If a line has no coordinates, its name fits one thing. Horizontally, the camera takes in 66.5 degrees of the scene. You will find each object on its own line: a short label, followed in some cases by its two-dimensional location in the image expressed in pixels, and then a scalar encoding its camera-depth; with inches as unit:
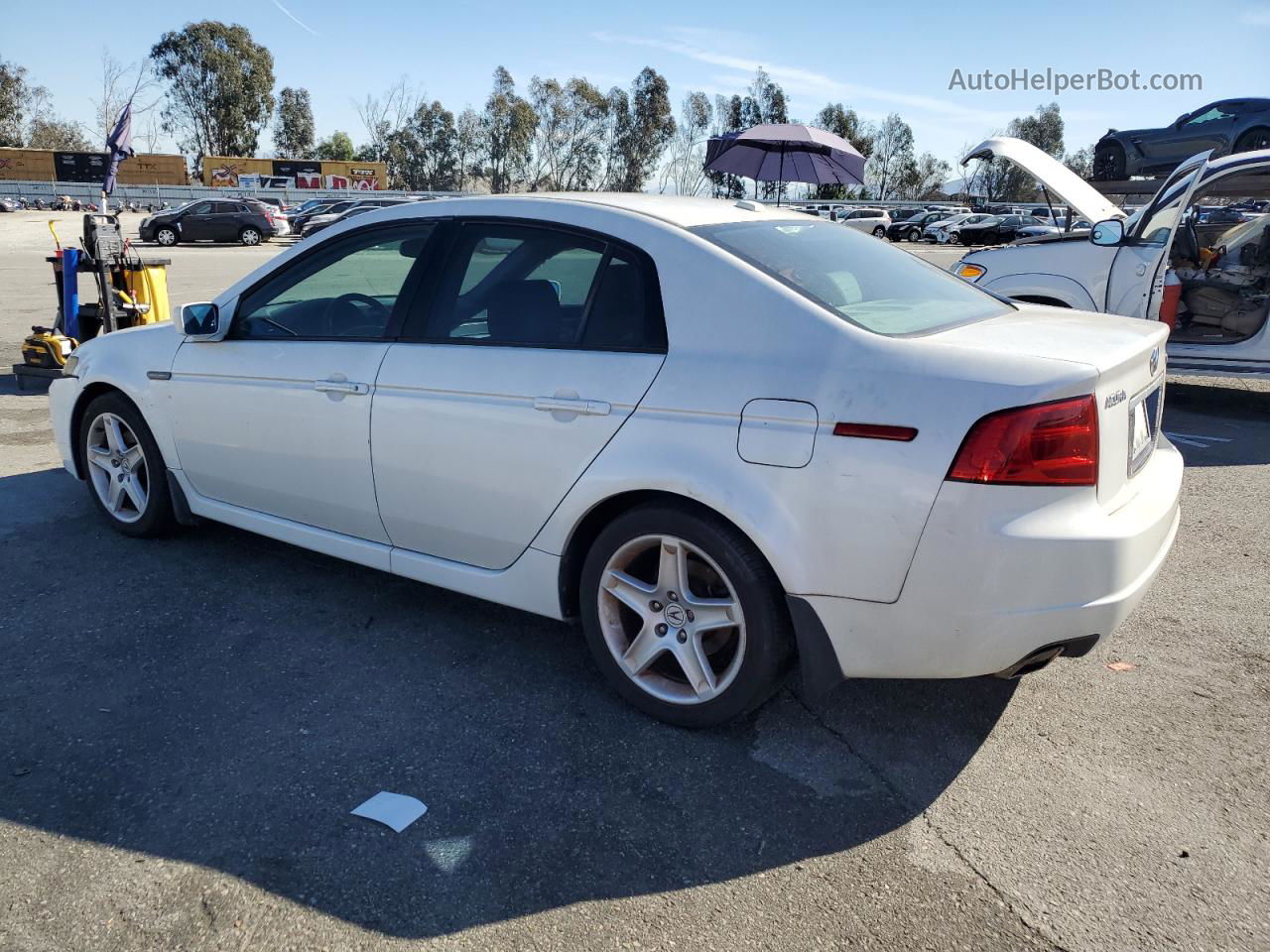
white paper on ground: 103.4
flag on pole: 352.2
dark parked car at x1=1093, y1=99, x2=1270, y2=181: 508.4
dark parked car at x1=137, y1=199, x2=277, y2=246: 1285.7
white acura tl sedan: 101.4
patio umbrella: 615.2
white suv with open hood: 296.5
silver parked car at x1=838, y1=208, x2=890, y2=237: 1807.3
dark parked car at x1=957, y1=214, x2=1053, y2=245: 1742.1
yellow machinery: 328.5
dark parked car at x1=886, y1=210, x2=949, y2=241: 1967.3
